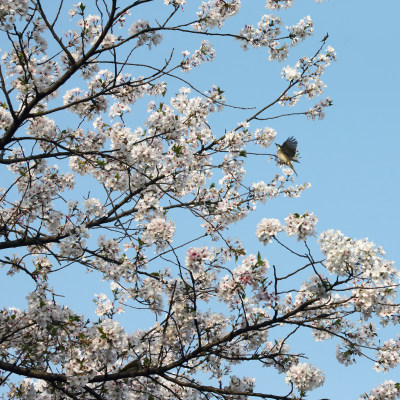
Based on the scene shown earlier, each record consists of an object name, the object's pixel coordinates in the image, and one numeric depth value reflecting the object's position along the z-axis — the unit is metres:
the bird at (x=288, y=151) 17.23
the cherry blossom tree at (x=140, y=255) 11.43
